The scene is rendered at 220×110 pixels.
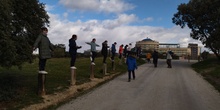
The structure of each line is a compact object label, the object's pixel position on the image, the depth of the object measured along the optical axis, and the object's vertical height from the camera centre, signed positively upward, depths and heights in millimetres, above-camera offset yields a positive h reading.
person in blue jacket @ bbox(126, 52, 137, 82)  9870 -334
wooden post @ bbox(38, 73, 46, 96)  5952 -1081
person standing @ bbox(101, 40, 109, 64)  10959 +388
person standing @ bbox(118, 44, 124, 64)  15954 +294
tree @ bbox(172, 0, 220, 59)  17884 +3960
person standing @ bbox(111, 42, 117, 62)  13489 +486
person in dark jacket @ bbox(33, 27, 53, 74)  6017 +236
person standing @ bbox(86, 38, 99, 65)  9692 +396
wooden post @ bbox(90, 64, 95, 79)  9264 -1022
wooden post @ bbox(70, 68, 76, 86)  7553 -1017
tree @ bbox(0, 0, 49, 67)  5147 +883
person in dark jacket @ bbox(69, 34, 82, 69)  7657 +307
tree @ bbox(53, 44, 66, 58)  21549 +109
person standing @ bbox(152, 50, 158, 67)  16798 -317
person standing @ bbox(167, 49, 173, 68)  16460 -253
